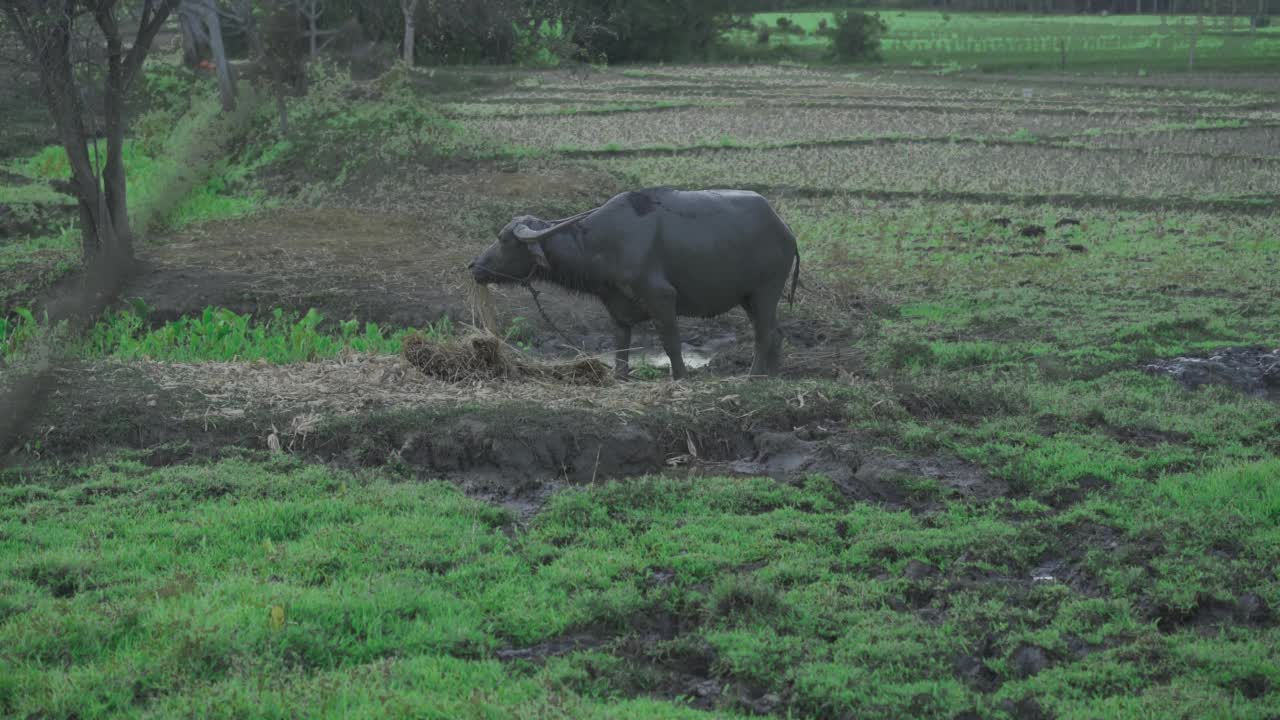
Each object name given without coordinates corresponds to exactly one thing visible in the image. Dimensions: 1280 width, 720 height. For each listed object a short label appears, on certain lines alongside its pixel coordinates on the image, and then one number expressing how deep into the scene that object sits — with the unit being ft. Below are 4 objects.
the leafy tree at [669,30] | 335.26
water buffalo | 62.64
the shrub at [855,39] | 365.20
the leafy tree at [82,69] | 74.69
